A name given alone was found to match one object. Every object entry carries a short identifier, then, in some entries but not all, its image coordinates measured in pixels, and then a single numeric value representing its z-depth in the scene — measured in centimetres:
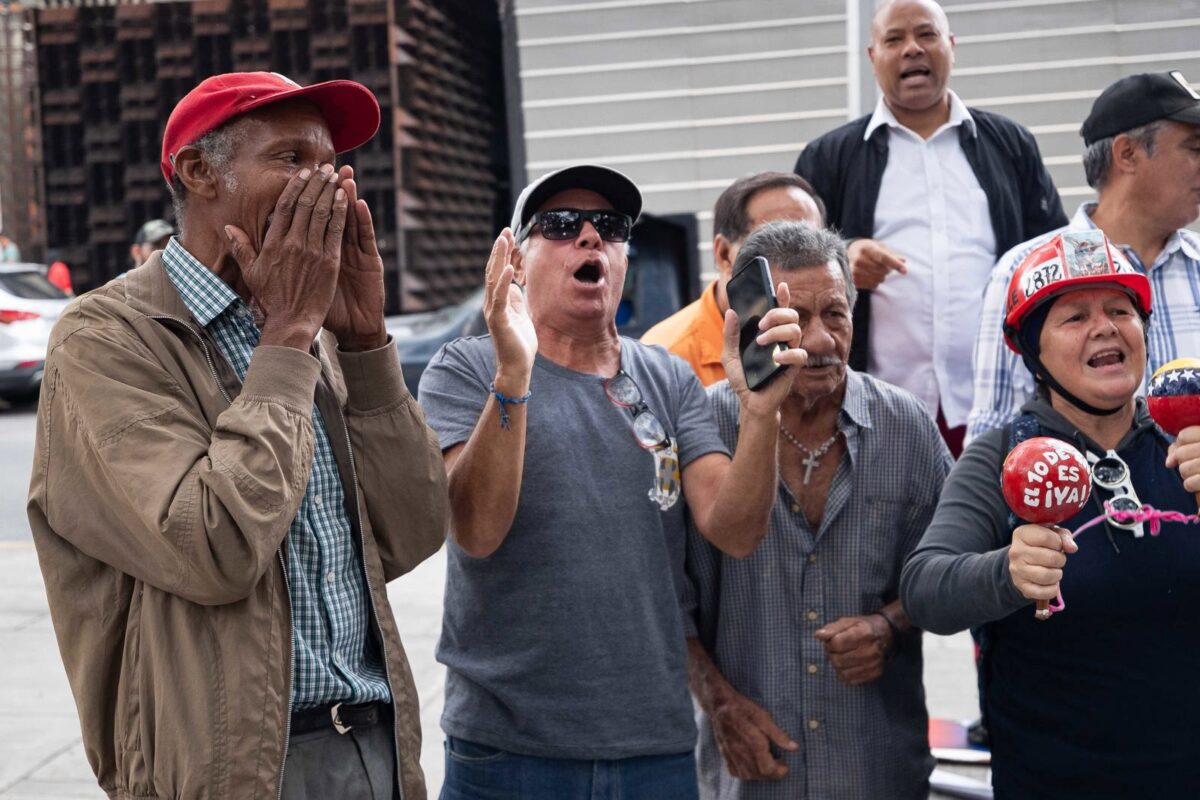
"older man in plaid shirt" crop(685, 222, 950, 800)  275
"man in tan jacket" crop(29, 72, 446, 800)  190
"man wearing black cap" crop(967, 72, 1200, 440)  339
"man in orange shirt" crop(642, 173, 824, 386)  355
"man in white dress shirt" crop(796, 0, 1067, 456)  402
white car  1361
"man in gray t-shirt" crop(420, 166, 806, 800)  246
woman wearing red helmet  241
